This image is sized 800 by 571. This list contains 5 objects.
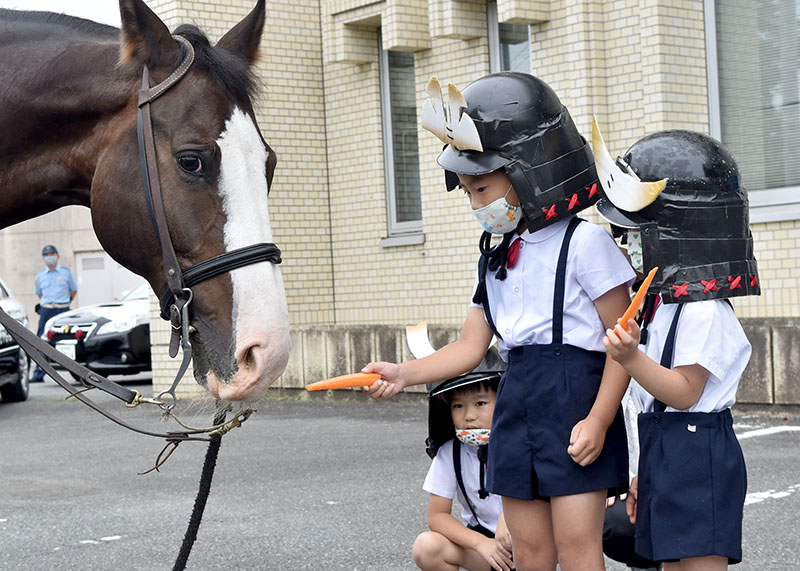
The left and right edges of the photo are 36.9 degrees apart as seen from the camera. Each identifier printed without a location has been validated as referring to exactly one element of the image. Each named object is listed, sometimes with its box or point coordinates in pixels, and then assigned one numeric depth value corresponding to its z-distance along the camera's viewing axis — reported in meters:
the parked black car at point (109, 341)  16.31
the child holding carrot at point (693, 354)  3.46
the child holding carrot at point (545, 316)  3.60
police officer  19.25
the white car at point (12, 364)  13.90
